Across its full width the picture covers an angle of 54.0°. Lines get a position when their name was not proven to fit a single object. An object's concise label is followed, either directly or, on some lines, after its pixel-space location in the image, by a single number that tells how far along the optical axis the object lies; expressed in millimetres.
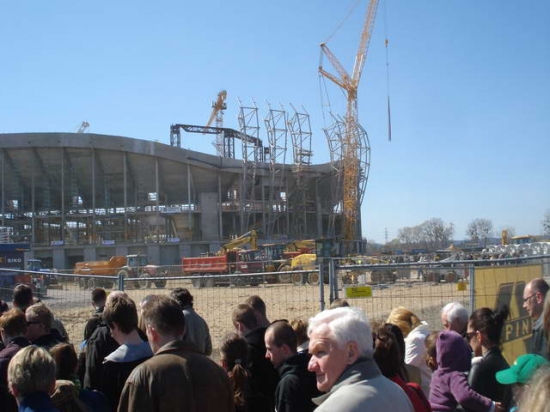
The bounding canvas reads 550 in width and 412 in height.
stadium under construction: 57844
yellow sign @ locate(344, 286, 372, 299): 7195
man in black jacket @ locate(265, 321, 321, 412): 3277
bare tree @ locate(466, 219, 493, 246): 105375
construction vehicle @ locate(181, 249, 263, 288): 34844
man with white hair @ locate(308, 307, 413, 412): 2176
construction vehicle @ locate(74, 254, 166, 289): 36016
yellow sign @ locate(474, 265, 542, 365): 6809
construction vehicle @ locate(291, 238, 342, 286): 33241
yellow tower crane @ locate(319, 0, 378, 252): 66062
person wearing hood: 3686
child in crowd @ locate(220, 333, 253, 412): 3713
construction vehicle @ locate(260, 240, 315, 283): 36094
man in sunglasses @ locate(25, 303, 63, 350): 4383
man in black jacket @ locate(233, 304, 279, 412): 3910
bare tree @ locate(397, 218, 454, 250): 113938
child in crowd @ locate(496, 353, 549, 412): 2162
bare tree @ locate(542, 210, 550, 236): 77375
